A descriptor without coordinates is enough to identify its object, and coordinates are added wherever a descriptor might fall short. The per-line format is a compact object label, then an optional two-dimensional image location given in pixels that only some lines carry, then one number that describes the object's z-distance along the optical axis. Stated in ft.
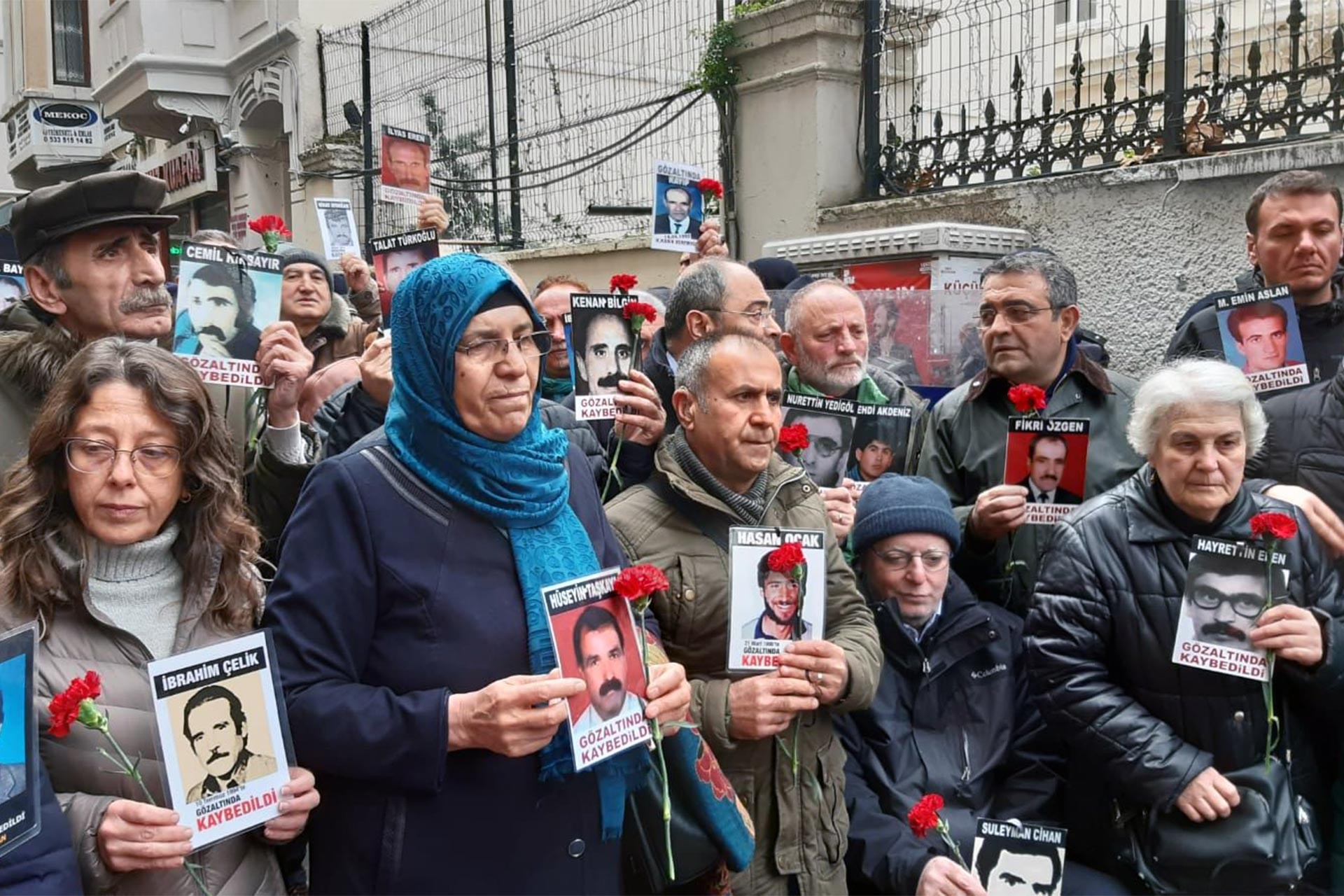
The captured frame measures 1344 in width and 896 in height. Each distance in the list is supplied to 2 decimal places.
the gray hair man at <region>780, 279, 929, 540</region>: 14.34
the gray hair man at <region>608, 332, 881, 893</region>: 9.00
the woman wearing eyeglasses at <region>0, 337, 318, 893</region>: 7.07
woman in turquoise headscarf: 7.09
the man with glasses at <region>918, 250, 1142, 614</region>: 13.21
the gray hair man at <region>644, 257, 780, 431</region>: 13.39
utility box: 19.56
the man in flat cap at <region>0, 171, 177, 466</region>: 10.49
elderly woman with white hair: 9.80
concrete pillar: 25.70
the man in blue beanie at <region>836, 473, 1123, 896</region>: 10.84
